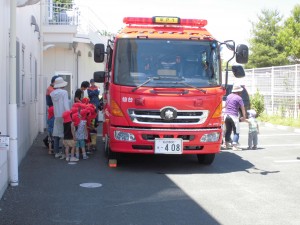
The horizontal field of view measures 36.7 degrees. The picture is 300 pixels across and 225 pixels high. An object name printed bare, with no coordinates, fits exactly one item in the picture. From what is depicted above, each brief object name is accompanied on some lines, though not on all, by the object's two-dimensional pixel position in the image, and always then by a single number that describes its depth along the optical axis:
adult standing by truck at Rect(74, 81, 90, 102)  10.47
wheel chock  9.41
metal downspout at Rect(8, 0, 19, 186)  7.23
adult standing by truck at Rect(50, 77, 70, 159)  9.83
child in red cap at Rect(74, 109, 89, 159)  9.95
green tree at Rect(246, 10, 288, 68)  46.78
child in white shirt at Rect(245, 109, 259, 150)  11.80
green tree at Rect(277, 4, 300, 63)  37.10
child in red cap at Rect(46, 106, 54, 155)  10.73
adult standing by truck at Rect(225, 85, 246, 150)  11.59
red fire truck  8.45
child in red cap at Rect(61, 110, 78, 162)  9.62
